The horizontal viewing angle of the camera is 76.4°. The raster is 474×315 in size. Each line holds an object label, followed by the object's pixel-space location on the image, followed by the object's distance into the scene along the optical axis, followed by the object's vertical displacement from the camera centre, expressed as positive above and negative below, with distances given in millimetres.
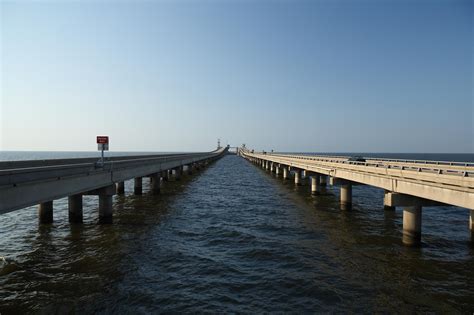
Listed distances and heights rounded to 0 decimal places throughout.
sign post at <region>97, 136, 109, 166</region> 17016 +486
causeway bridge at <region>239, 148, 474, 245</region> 10855 -1458
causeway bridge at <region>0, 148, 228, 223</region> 9914 -1410
